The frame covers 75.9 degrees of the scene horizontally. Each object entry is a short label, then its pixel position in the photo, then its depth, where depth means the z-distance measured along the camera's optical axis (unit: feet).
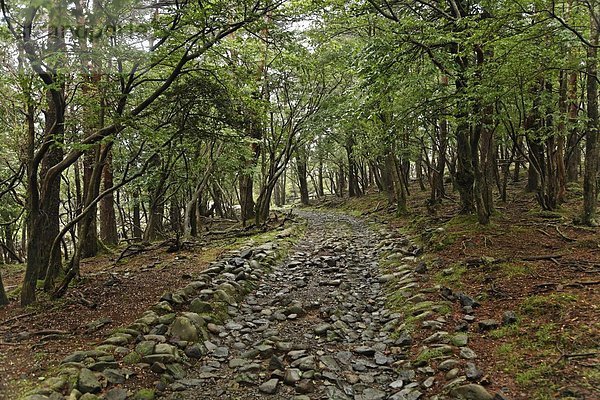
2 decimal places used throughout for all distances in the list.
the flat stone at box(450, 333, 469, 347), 16.15
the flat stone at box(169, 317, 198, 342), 18.21
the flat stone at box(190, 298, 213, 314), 21.38
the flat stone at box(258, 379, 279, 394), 14.49
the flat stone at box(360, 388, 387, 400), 13.92
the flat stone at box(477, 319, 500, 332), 16.97
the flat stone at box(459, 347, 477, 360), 15.05
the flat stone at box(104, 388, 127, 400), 13.08
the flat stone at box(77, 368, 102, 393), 13.07
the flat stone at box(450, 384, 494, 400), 12.38
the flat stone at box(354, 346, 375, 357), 17.40
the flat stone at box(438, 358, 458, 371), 14.66
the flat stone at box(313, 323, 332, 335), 19.67
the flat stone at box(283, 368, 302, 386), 15.07
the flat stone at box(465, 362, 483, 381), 13.56
